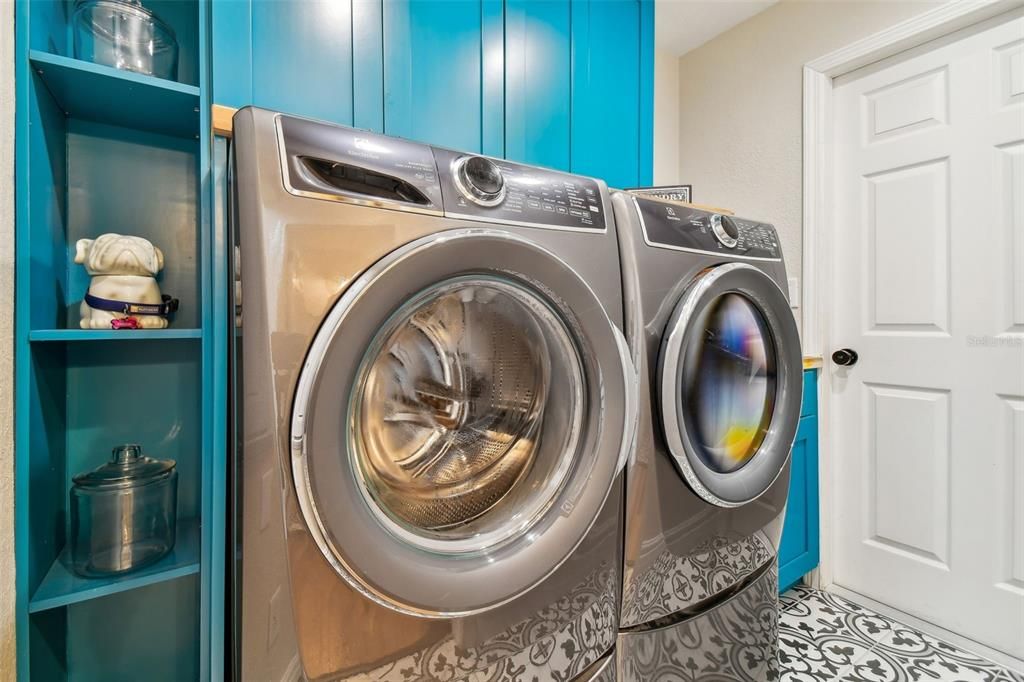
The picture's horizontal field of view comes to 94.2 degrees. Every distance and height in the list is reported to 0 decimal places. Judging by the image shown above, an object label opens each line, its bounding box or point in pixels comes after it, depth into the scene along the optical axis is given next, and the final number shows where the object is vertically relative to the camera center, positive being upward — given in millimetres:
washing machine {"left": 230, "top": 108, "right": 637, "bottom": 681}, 562 -112
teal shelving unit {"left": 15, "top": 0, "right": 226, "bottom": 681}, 817 -38
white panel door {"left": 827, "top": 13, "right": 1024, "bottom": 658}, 1491 +24
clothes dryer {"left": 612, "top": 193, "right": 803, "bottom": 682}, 880 -207
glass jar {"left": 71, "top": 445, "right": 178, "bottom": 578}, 878 -339
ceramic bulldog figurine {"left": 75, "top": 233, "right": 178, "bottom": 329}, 894 +104
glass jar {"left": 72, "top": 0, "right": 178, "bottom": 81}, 911 +593
